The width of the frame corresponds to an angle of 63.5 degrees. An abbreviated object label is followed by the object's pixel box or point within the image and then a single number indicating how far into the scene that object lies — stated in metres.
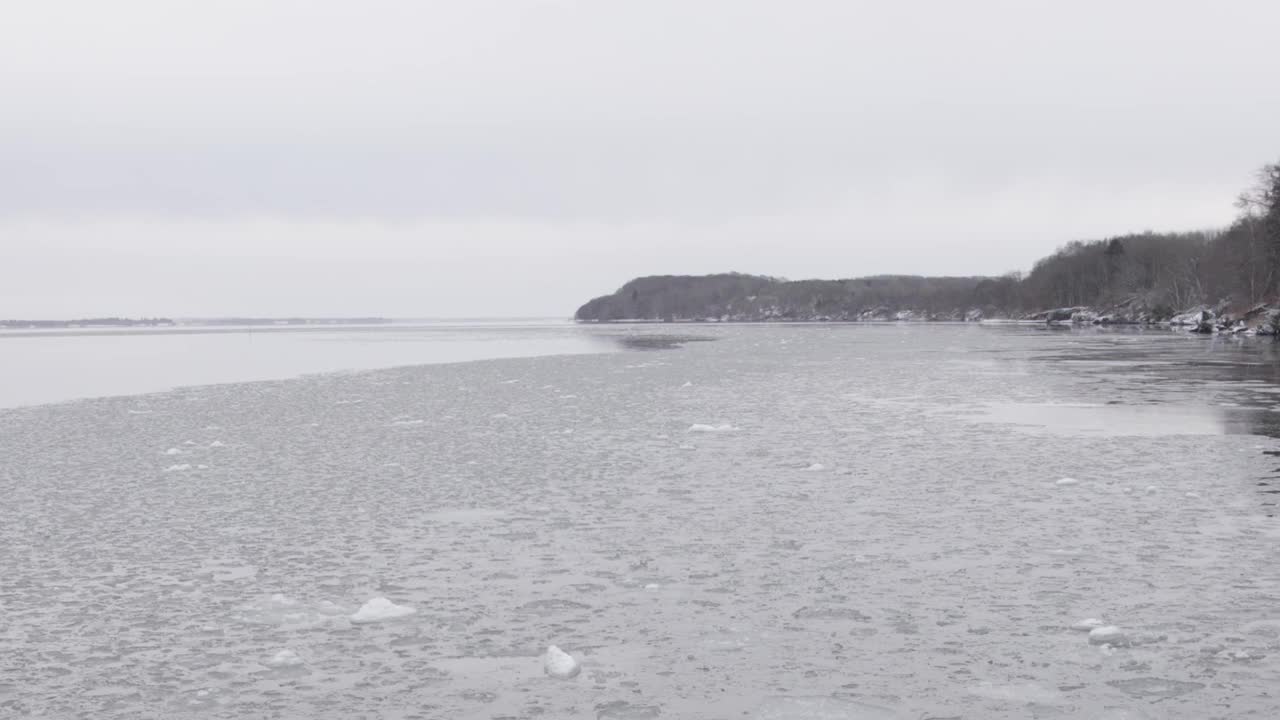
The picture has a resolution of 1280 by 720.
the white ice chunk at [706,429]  21.08
